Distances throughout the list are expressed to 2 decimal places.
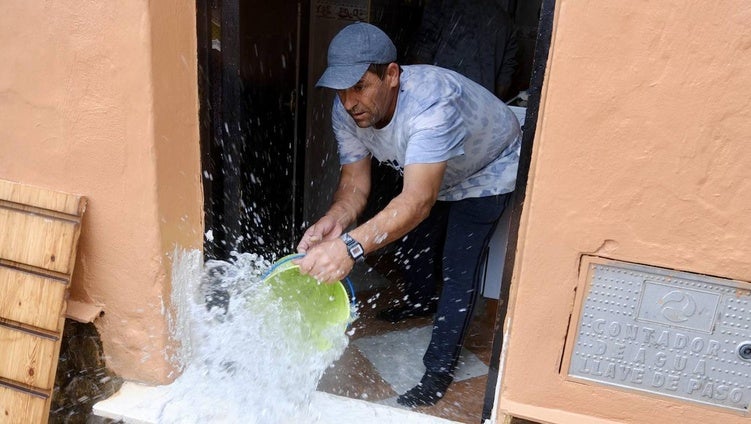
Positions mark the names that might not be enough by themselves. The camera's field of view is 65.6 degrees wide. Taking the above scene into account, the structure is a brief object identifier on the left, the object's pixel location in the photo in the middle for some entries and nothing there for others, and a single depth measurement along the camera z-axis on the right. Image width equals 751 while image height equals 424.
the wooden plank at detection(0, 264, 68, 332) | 2.04
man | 2.24
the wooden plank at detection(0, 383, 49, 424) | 2.05
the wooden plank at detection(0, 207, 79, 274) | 2.01
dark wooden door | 2.15
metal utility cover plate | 1.63
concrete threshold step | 2.09
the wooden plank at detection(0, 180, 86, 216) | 2.01
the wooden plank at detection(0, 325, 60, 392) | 2.04
